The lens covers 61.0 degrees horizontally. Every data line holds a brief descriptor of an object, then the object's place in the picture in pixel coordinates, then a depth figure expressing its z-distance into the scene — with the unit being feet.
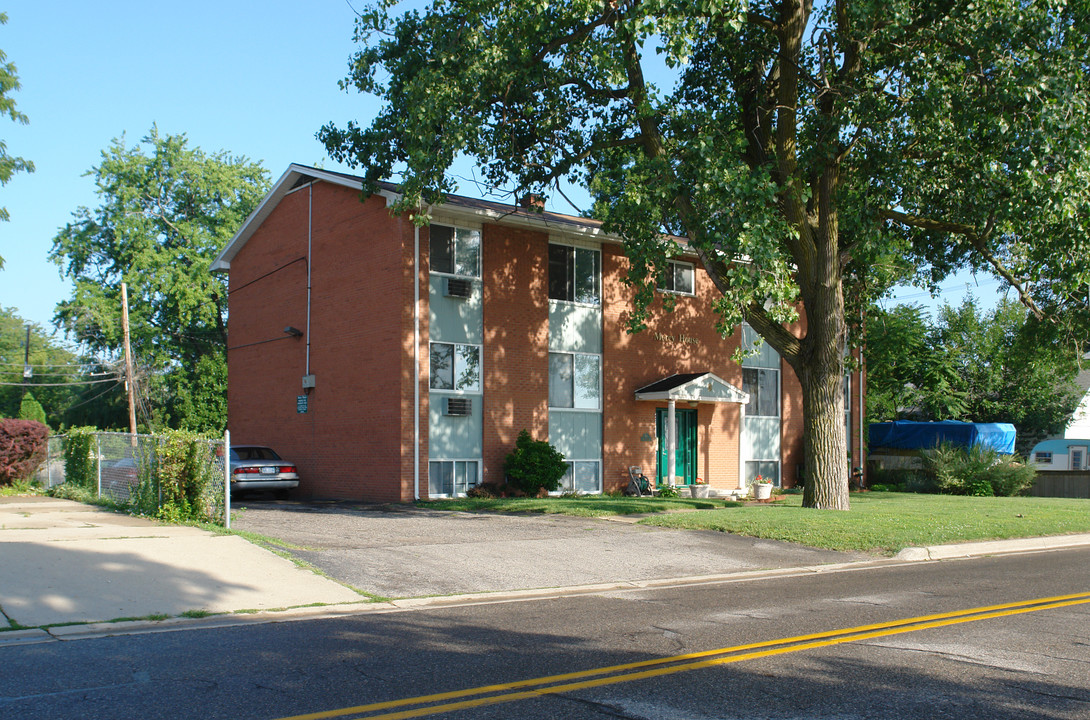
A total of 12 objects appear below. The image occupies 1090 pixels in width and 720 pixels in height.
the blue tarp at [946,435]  103.55
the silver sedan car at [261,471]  72.69
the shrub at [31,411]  134.72
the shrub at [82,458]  62.85
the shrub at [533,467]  74.23
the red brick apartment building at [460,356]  72.38
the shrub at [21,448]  71.82
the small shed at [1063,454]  137.59
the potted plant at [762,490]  78.48
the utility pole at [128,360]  123.24
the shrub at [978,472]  89.25
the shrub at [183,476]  46.09
